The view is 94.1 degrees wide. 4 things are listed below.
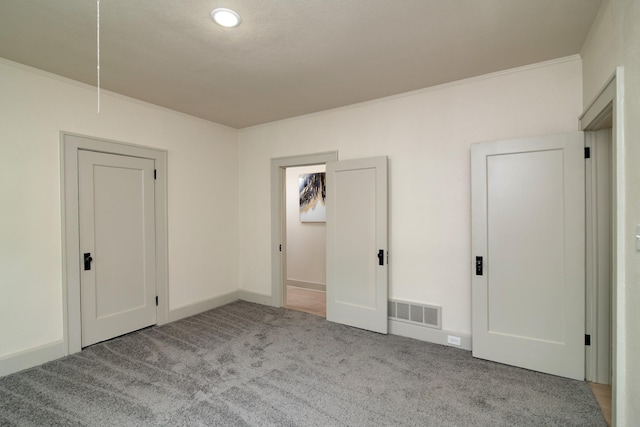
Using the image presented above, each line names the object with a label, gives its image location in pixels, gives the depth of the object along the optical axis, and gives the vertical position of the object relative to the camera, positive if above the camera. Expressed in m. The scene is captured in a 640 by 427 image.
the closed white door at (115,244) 3.21 -0.37
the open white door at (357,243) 3.54 -0.41
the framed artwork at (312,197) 5.75 +0.28
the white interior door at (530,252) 2.54 -0.40
